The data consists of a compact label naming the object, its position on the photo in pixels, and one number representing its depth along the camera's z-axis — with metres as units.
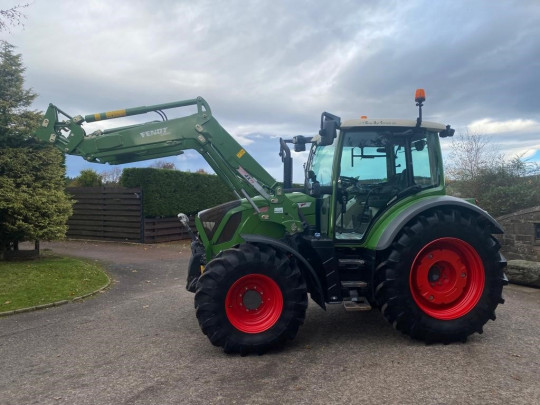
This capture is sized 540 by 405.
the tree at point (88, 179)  19.08
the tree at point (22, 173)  10.45
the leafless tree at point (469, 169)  13.45
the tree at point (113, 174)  25.63
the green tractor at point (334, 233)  4.77
